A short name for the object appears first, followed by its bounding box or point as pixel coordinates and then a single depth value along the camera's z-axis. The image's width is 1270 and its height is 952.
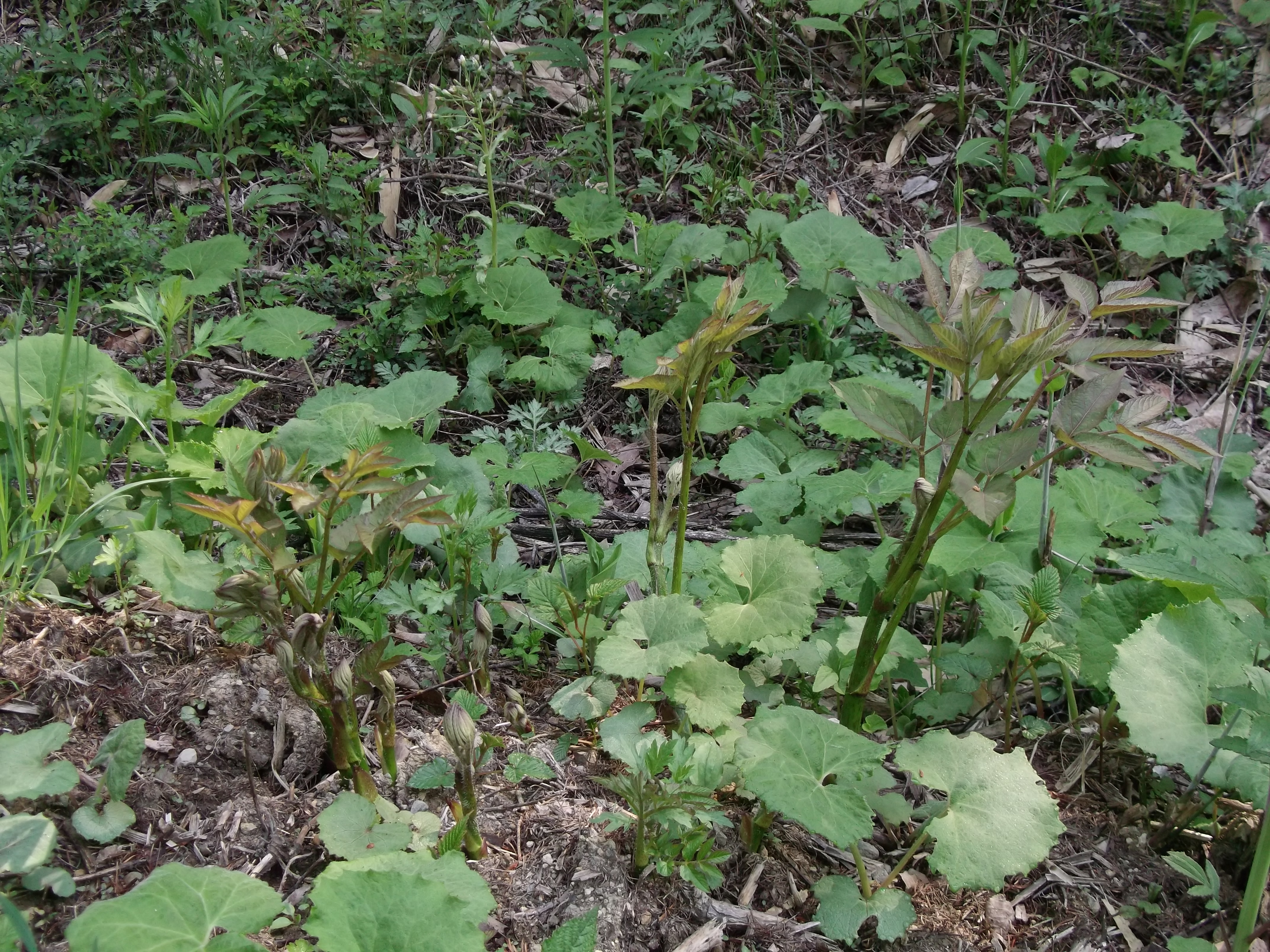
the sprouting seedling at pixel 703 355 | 1.41
